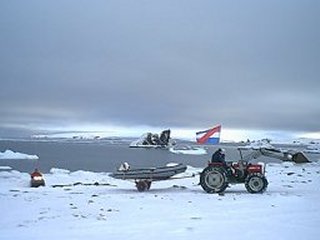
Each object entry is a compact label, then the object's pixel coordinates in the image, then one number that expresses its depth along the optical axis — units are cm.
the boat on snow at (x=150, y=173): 1864
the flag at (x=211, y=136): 1752
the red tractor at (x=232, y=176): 1644
